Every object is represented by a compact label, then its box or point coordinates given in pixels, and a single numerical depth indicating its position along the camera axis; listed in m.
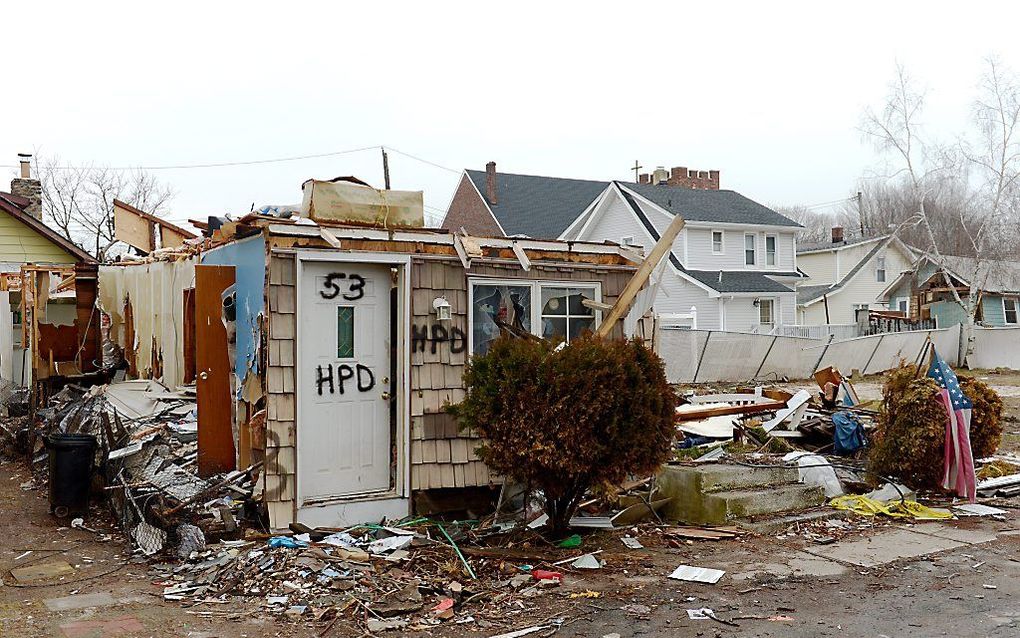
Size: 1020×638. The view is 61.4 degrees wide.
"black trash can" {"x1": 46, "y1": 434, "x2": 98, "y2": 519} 8.88
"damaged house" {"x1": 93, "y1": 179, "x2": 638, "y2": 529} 7.58
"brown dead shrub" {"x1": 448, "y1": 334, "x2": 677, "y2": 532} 6.88
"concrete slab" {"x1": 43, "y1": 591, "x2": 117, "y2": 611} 6.18
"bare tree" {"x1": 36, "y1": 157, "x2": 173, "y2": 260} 37.25
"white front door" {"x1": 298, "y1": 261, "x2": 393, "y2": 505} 7.73
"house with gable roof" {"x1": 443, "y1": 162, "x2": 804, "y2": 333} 30.41
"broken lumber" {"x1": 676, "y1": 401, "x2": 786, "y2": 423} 10.84
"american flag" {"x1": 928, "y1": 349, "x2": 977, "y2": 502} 9.02
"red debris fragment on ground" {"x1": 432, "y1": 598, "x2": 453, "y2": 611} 6.03
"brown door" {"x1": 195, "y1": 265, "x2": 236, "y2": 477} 8.30
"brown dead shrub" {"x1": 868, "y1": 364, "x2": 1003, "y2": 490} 8.98
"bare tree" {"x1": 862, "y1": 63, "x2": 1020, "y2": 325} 32.78
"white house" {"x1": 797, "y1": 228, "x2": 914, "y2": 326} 37.50
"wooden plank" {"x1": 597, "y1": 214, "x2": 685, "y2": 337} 8.84
